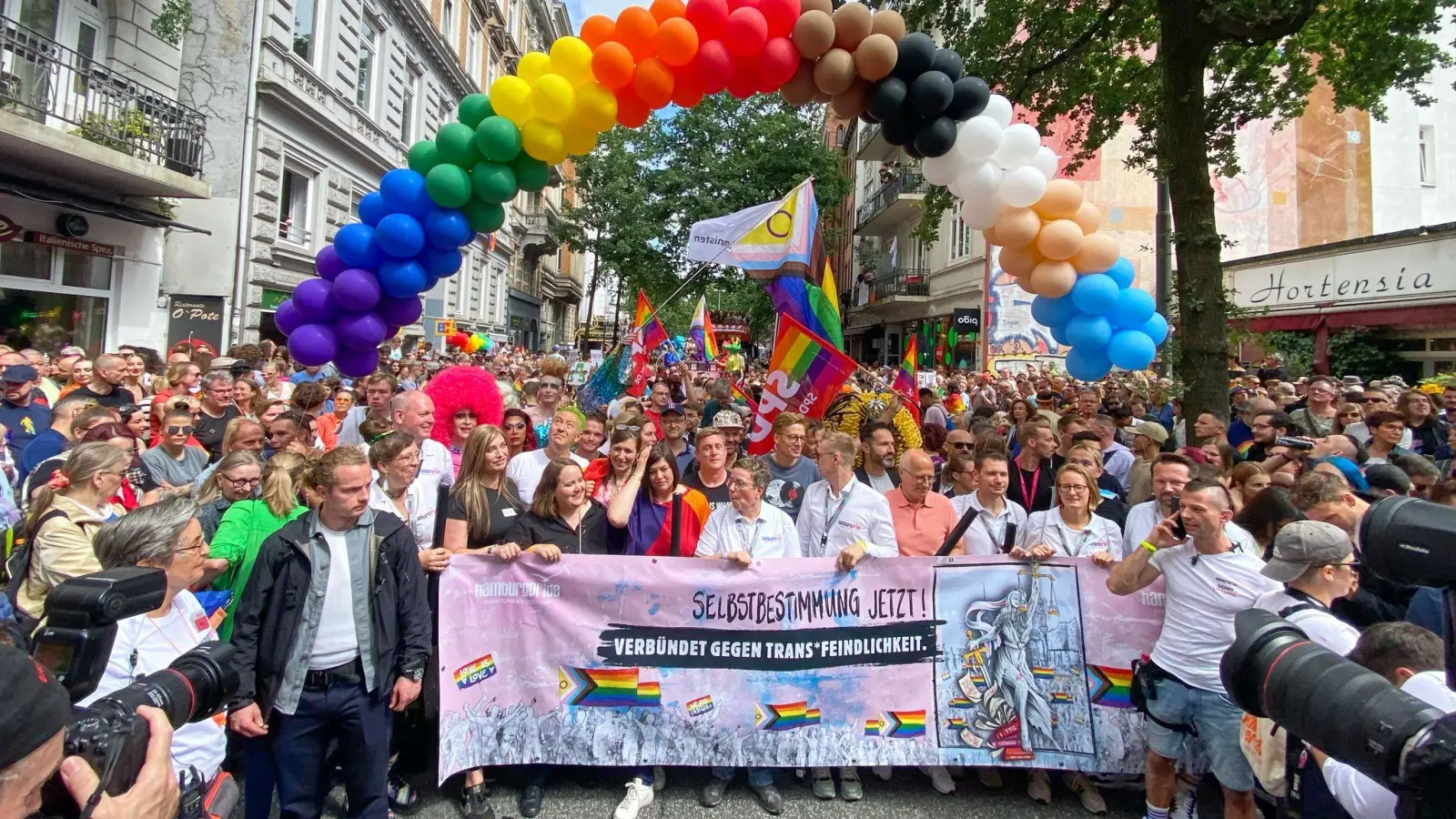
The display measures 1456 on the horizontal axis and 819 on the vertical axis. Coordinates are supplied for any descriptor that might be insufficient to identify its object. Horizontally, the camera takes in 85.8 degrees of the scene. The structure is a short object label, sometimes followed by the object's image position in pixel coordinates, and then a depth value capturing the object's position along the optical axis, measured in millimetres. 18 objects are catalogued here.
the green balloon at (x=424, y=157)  5836
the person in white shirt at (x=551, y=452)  5094
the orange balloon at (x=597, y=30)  5621
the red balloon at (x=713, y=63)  5426
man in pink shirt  4391
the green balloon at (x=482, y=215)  5863
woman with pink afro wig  5539
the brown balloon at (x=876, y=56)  5398
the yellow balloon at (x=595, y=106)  5578
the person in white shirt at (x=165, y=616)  2430
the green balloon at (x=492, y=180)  5699
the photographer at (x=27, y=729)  1131
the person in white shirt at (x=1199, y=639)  3271
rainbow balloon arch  5434
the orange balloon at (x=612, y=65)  5434
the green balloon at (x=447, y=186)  5574
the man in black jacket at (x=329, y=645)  3045
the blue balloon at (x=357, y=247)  5633
